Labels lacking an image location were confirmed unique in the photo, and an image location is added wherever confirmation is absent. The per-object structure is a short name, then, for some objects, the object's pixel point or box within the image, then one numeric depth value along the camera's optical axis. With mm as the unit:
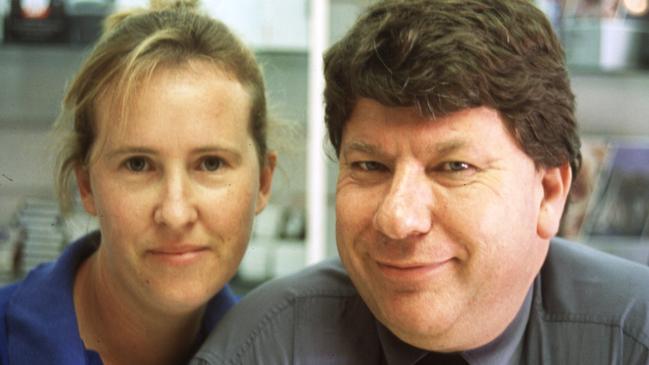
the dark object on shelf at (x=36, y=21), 2143
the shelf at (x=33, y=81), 2232
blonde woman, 1339
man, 1109
